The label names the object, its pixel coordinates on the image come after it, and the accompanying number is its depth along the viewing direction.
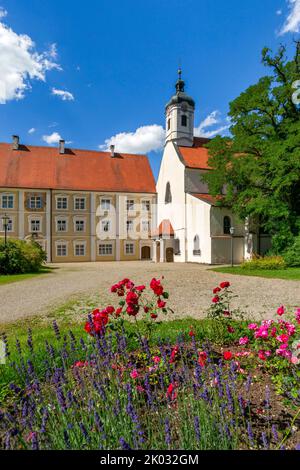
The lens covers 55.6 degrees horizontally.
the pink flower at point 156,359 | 3.27
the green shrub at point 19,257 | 17.77
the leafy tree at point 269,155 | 19.20
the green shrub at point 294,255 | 19.14
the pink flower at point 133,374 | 2.73
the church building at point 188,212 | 25.88
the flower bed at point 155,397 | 2.03
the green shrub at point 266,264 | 18.92
